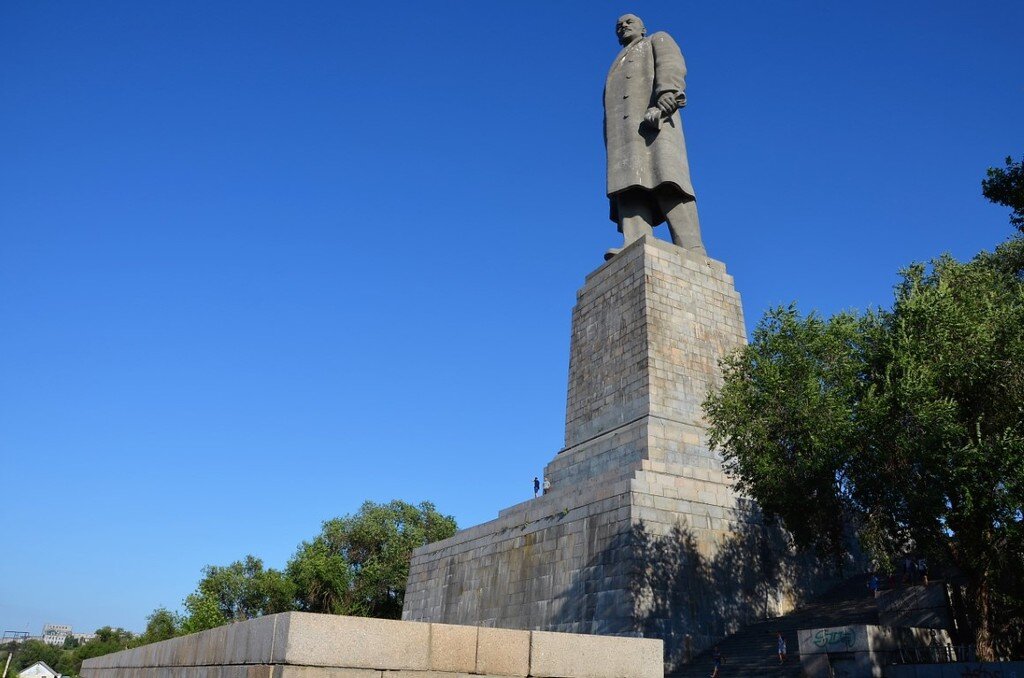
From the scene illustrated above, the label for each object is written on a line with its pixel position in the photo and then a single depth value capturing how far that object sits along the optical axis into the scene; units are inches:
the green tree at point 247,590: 1674.5
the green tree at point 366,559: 1612.9
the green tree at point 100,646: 3321.4
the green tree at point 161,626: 2186.3
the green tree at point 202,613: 1658.5
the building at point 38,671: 2521.2
